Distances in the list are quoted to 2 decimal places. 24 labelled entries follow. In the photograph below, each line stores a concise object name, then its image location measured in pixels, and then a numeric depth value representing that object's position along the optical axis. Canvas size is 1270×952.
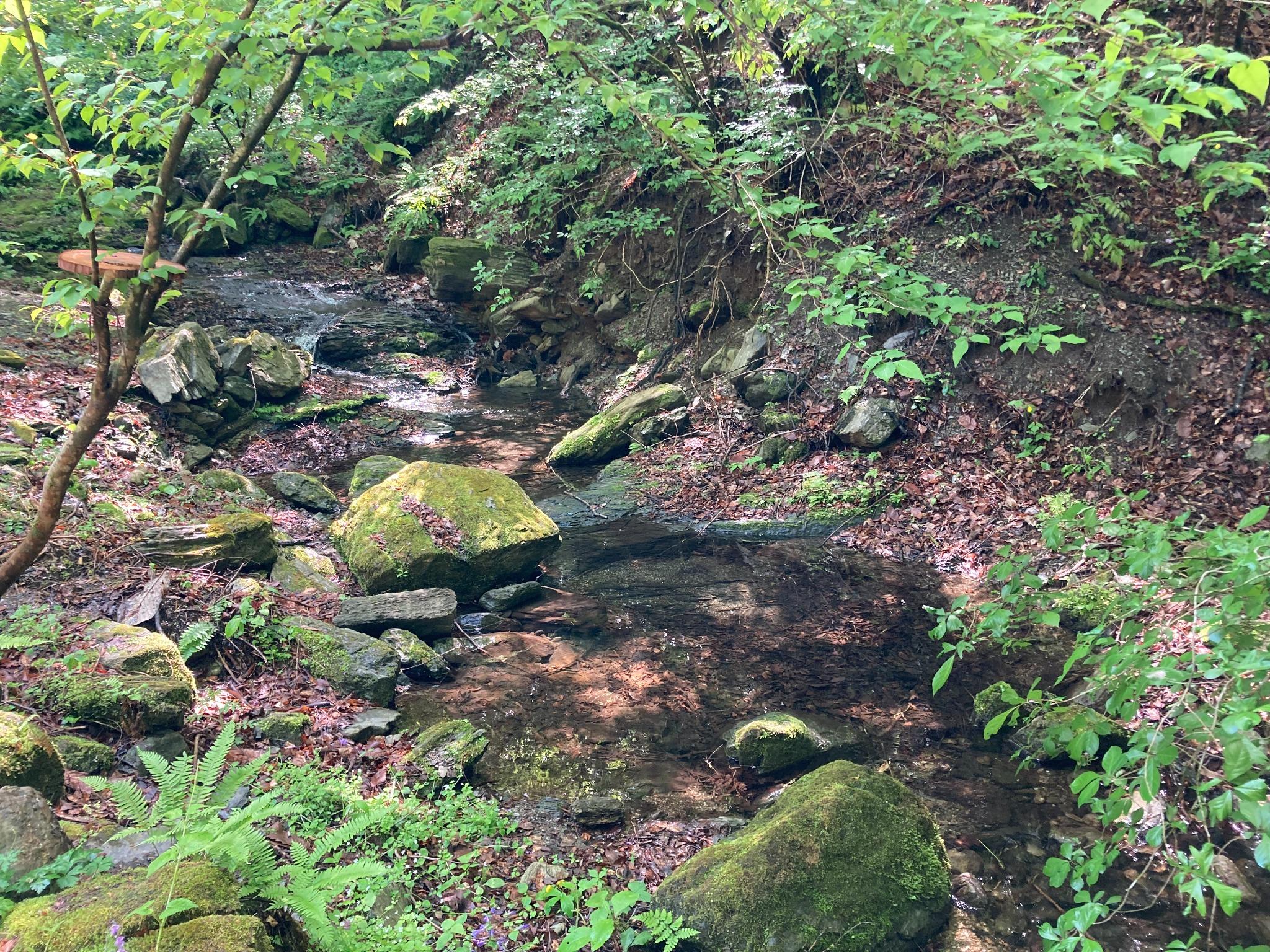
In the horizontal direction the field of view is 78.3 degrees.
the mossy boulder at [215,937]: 2.01
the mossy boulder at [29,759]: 3.03
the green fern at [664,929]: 3.15
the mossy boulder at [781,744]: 4.80
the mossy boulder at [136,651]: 4.34
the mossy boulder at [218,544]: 5.60
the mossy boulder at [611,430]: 10.59
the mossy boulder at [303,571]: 6.39
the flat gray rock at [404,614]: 6.02
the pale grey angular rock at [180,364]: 9.27
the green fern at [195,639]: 4.78
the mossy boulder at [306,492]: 8.53
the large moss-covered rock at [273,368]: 10.98
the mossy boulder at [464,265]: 14.42
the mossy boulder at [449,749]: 4.42
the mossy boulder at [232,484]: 7.82
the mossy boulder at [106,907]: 2.05
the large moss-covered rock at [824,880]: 3.39
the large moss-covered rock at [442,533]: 6.81
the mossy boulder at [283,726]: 4.43
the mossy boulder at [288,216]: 17.44
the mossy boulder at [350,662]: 5.18
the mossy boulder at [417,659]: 5.71
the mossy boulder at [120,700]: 3.97
